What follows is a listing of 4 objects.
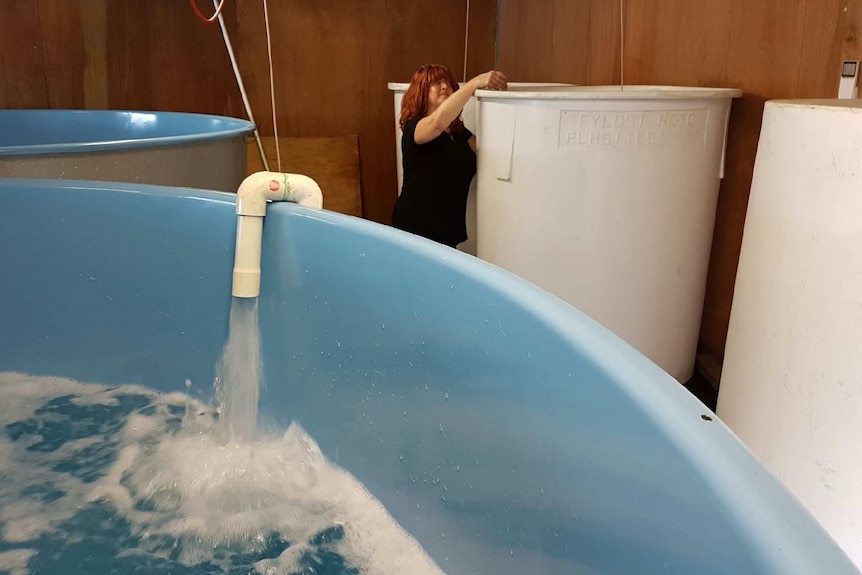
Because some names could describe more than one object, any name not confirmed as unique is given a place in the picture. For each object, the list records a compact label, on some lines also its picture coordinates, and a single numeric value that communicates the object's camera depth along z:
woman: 2.01
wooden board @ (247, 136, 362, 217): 2.62
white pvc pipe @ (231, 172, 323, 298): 1.00
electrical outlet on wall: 1.23
